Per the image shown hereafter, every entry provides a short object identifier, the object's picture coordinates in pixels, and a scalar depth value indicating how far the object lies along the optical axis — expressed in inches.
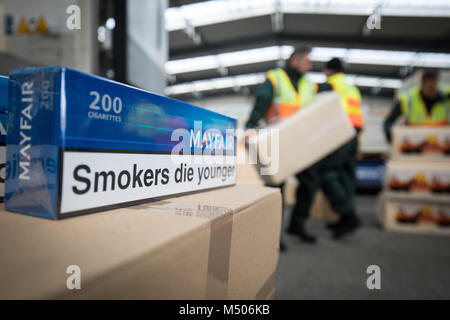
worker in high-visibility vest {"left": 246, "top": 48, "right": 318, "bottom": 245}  68.4
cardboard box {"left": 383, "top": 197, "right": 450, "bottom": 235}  87.2
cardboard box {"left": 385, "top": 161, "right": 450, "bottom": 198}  85.7
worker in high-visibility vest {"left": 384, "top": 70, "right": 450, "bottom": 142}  91.4
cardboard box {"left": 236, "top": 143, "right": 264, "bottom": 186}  50.0
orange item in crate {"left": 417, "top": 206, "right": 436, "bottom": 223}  87.7
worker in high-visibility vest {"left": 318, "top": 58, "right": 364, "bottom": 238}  78.6
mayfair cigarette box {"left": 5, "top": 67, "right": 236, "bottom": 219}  13.0
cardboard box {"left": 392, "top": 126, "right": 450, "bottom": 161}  87.0
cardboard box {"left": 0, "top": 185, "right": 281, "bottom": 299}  8.8
